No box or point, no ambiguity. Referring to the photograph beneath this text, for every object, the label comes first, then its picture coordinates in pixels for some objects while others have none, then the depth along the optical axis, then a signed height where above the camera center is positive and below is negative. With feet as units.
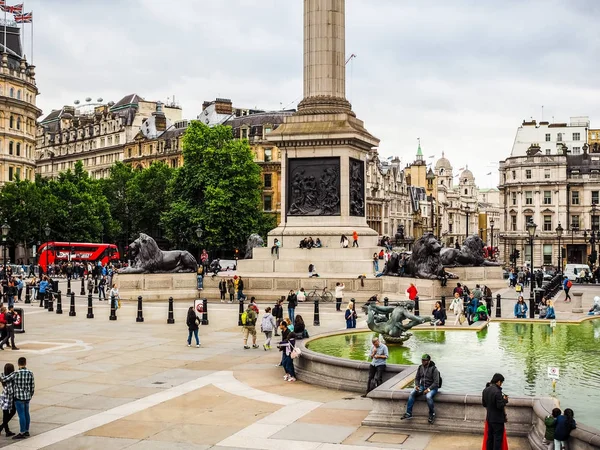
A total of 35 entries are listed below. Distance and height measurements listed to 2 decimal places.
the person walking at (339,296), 111.34 -4.33
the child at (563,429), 35.73 -7.47
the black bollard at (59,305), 111.53 -5.74
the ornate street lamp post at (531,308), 97.99 -5.19
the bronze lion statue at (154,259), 133.18 +1.19
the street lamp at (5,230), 146.82 +6.74
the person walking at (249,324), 74.69 -5.60
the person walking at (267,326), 73.61 -5.74
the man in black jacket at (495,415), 37.76 -7.28
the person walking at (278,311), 83.21 -4.85
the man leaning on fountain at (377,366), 51.78 -6.66
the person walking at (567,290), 132.77 -3.93
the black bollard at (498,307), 99.77 -5.27
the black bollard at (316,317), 92.93 -6.20
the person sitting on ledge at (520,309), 95.20 -5.28
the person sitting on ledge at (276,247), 136.98 +3.41
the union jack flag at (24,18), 302.25 +97.20
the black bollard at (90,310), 103.99 -6.02
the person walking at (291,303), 92.89 -4.41
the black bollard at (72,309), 106.93 -6.07
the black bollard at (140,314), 98.89 -6.21
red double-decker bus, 233.35 +4.10
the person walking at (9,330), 72.77 -6.14
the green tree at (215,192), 249.34 +24.43
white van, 204.48 -0.78
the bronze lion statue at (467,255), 133.39 +2.06
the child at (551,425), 36.49 -7.46
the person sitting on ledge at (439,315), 82.84 -5.19
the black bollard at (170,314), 96.72 -6.02
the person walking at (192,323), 75.34 -5.58
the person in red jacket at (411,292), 107.45 -3.52
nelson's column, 135.95 +19.87
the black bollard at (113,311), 101.24 -6.08
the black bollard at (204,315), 95.61 -6.06
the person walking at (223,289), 126.11 -3.74
